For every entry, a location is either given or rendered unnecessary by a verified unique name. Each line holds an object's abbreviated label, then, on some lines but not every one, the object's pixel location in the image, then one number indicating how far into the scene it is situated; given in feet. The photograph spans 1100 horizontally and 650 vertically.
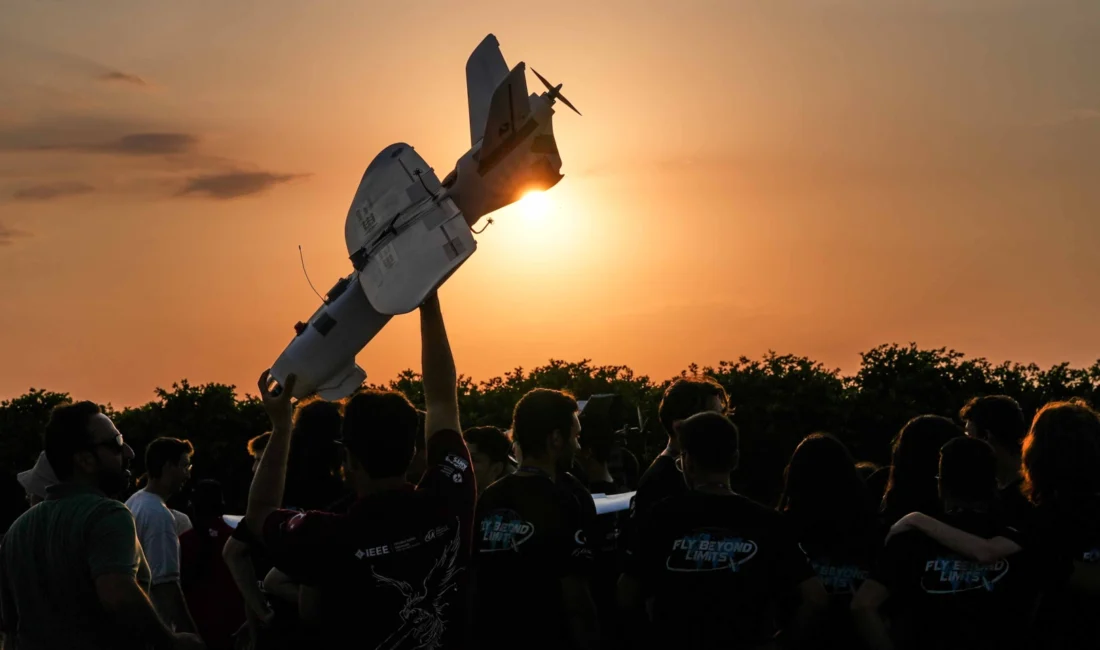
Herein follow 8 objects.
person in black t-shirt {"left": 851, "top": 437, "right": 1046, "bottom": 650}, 19.16
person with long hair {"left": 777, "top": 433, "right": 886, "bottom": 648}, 20.17
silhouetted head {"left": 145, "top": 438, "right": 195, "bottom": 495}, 27.89
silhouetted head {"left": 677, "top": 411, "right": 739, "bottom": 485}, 18.24
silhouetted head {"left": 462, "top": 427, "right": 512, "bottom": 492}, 25.79
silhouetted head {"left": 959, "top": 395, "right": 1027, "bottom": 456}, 23.03
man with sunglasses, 16.03
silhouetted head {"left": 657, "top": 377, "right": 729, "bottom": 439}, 23.58
